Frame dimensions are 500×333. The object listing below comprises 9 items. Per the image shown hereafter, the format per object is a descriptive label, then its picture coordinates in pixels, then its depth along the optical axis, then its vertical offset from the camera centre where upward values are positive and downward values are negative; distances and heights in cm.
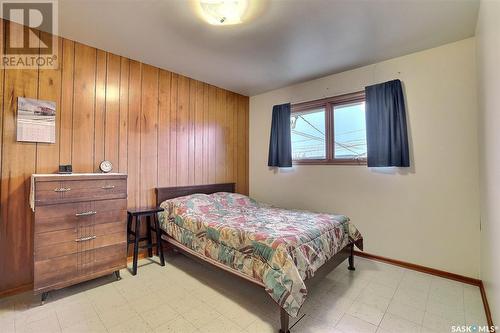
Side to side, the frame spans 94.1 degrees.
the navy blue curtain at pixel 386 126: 280 +54
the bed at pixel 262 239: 173 -66
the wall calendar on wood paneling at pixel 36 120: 227 +51
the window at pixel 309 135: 364 +57
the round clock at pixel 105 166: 273 +5
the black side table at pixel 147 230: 271 -76
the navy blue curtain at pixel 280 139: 390 +52
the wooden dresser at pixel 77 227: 203 -54
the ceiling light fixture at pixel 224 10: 192 +137
